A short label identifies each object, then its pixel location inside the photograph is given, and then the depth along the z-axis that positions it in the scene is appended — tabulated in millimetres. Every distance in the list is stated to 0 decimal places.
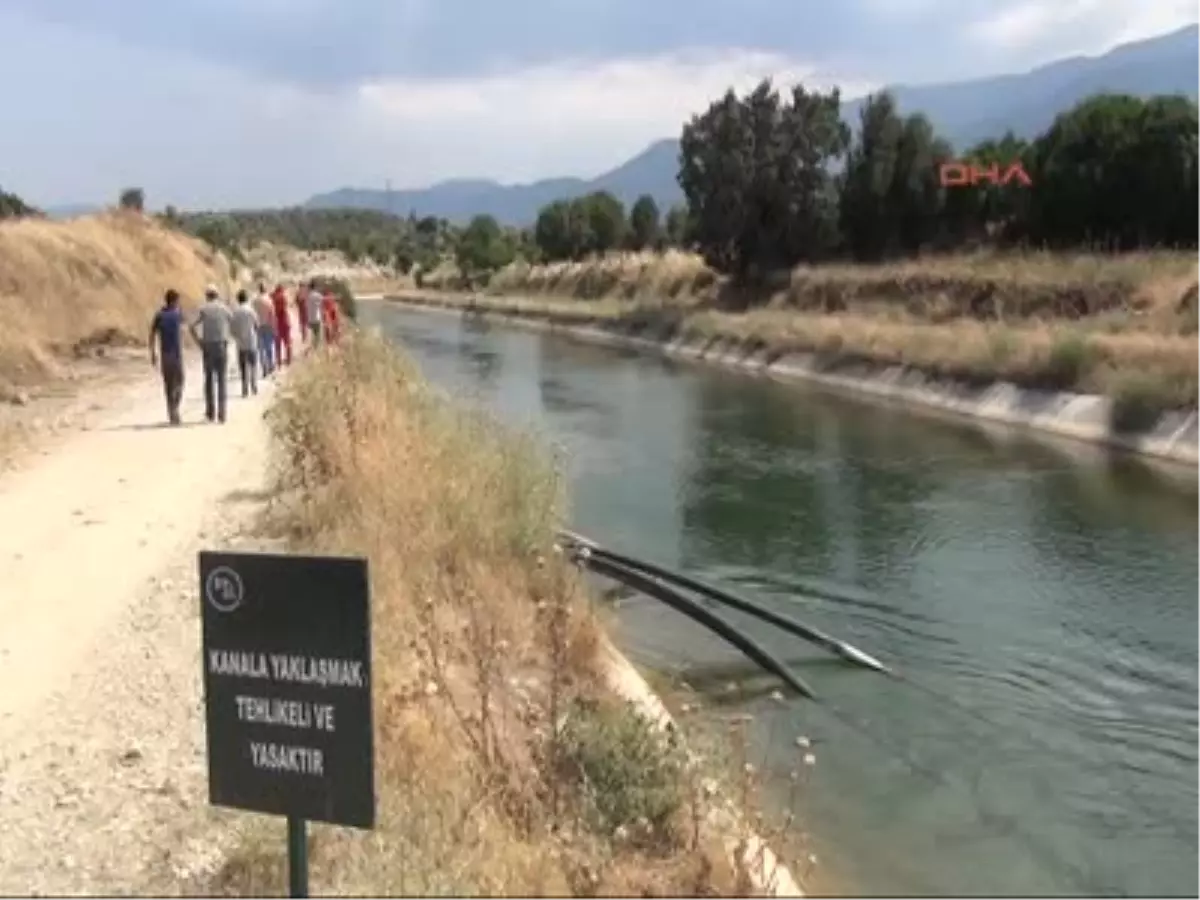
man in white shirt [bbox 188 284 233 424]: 22016
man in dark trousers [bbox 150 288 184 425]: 21750
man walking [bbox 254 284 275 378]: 29081
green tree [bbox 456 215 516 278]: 125000
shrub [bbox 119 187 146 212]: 56869
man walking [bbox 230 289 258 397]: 25156
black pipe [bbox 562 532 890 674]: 14991
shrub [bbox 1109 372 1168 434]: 31062
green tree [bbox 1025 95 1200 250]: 45969
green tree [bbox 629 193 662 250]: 102938
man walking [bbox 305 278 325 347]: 32875
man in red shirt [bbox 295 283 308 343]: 35750
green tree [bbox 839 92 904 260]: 60625
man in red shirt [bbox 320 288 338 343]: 33044
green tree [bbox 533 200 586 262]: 109250
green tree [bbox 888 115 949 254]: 58500
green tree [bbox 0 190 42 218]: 70525
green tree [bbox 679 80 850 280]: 62875
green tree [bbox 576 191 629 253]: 106750
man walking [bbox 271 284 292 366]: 31266
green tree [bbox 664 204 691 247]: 93812
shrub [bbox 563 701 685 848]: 7773
